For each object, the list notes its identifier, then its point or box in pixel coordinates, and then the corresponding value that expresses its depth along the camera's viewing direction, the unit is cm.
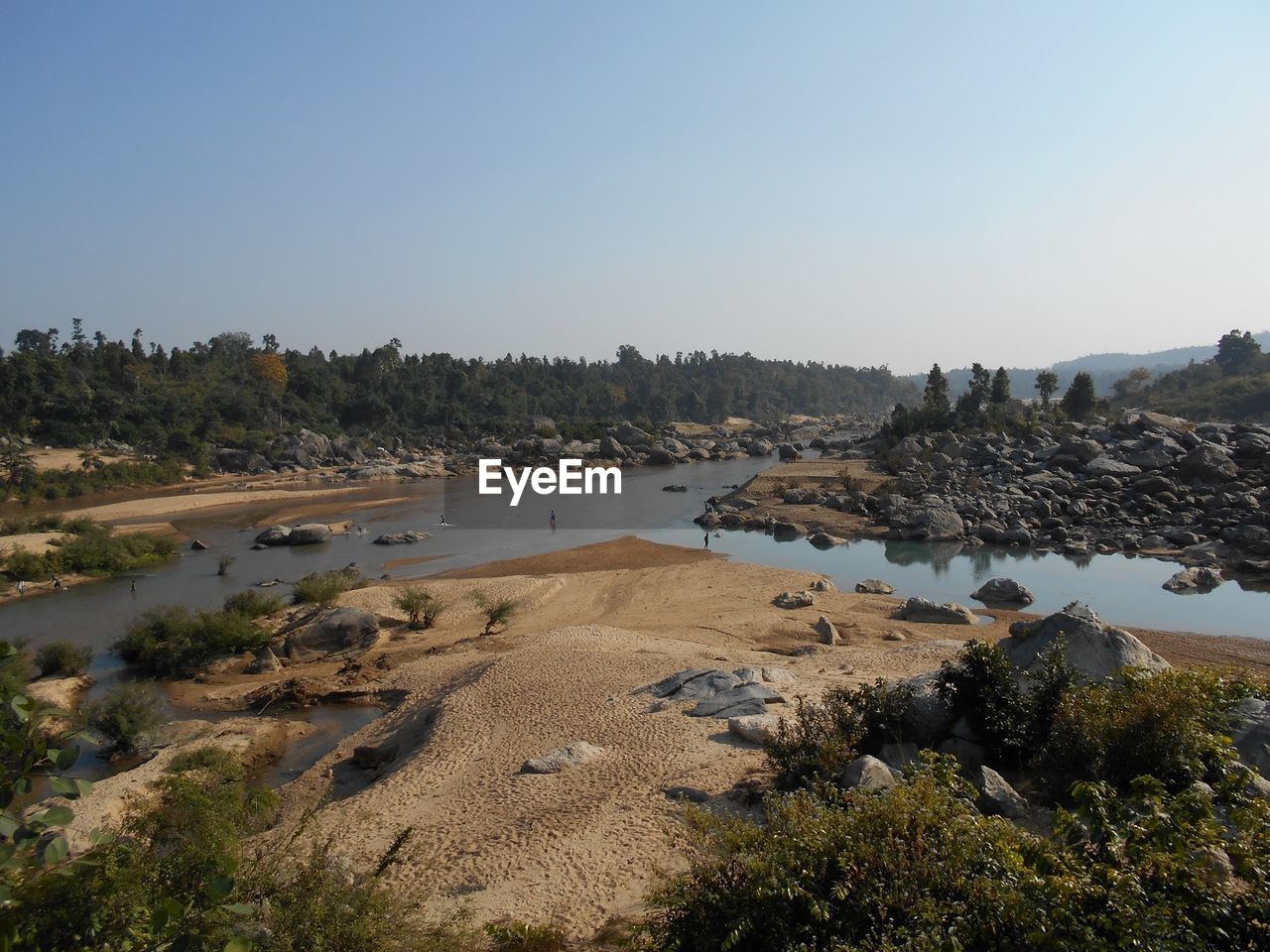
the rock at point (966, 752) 1120
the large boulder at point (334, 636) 2466
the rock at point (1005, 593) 2908
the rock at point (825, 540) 4169
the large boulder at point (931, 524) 4131
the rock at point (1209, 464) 4381
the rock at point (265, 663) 2336
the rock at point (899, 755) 1105
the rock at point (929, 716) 1175
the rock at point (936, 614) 2565
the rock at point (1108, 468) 4684
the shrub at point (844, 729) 1129
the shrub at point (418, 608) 2731
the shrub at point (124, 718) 1745
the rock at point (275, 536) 4447
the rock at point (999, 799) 960
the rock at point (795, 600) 2792
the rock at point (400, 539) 4462
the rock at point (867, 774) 957
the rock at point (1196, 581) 3030
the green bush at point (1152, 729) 878
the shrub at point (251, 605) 2662
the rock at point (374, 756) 1664
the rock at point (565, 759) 1395
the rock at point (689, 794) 1196
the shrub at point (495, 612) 2631
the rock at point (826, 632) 2314
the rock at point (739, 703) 1534
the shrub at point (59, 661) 2267
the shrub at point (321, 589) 2892
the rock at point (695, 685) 1672
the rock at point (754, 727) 1383
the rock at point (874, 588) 3091
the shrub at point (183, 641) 2327
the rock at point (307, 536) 4453
